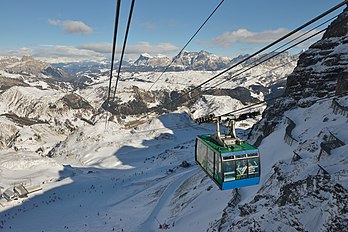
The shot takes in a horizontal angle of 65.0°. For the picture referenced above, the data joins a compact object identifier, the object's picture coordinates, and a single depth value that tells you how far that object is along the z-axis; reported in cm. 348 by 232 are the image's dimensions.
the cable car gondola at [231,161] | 1262
